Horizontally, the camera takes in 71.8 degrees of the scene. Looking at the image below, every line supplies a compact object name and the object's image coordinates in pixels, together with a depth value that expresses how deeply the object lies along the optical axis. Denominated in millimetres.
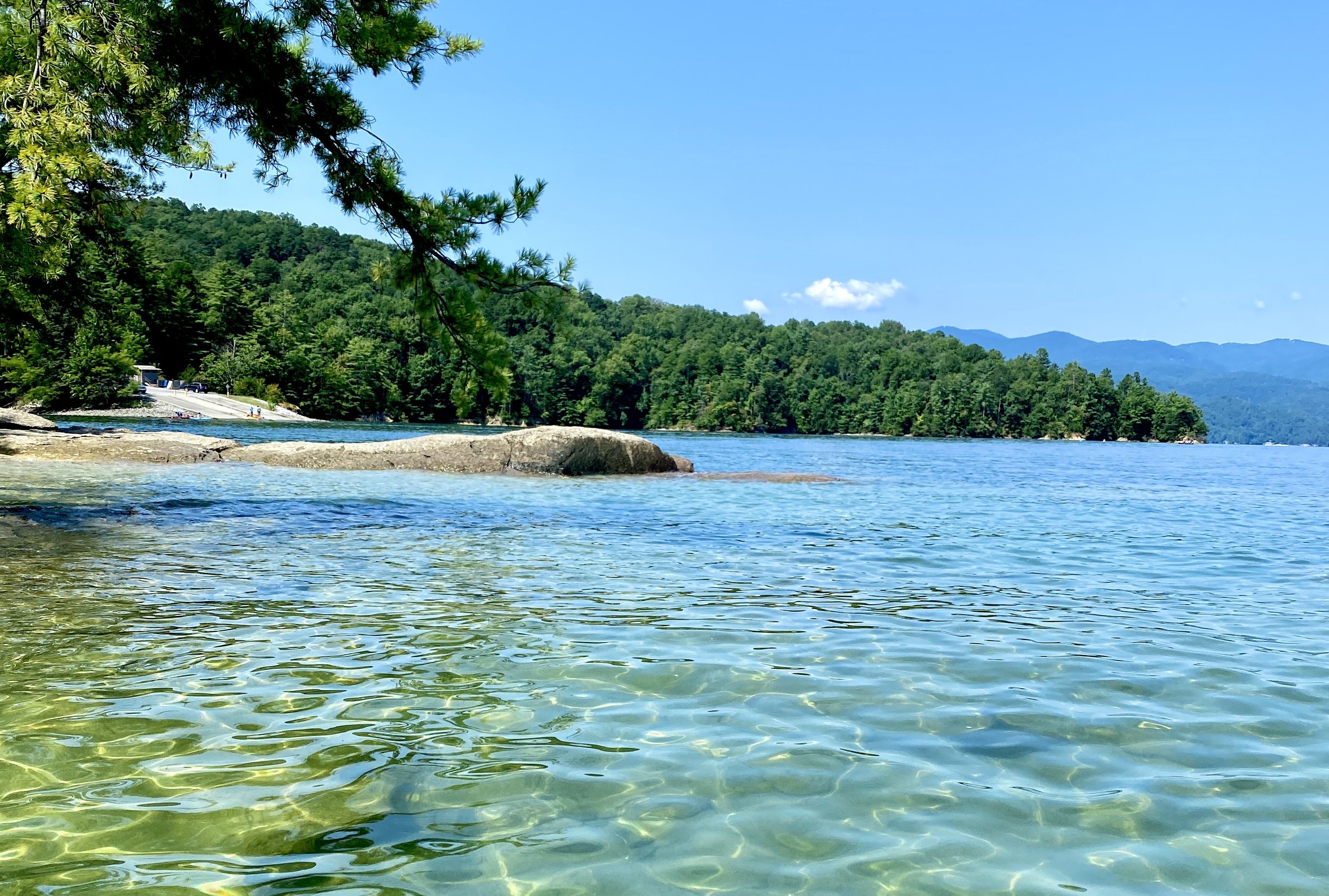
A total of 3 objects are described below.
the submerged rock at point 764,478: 23641
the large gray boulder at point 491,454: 23625
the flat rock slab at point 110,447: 23172
